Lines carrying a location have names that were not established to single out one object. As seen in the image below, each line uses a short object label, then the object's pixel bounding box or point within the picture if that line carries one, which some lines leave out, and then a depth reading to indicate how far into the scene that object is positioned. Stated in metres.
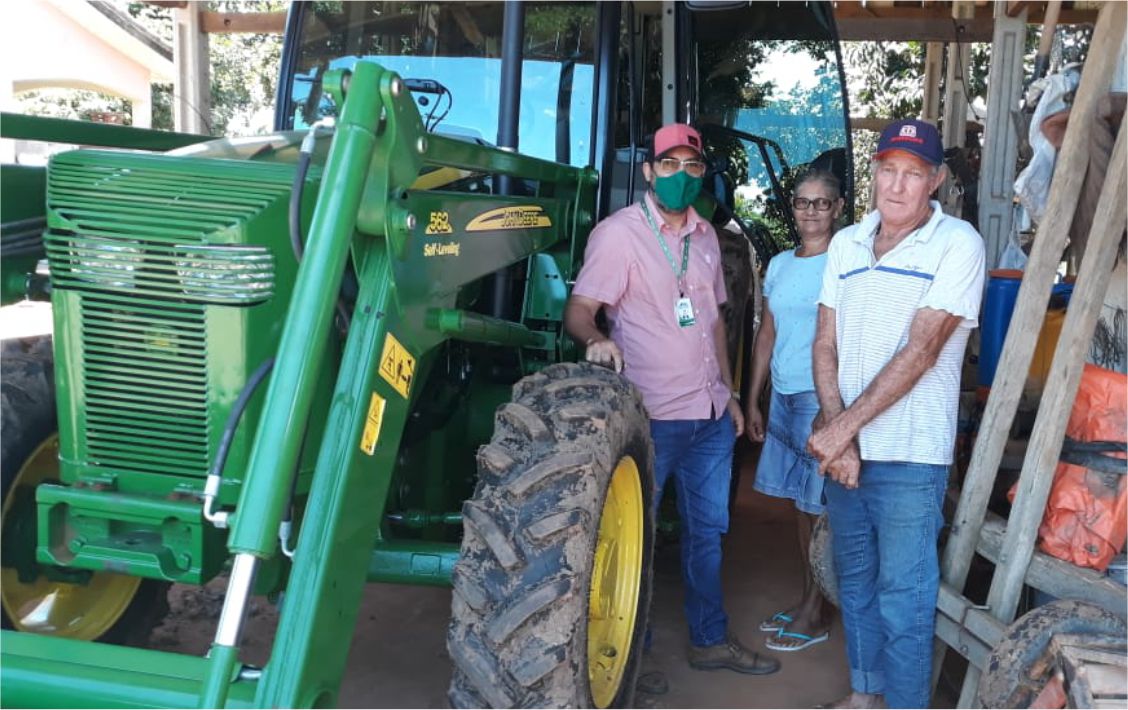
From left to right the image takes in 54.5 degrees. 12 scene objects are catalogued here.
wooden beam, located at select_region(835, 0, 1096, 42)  8.97
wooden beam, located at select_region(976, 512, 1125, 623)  2.94
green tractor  2.18
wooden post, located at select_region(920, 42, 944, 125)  11.50
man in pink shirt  3.65
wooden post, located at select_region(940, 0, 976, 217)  9.48
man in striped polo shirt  3.11
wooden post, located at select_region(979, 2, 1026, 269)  6.23
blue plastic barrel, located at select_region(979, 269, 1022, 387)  3.98
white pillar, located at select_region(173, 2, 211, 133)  8.70
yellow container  3.73
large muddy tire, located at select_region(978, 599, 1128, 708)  2.83
